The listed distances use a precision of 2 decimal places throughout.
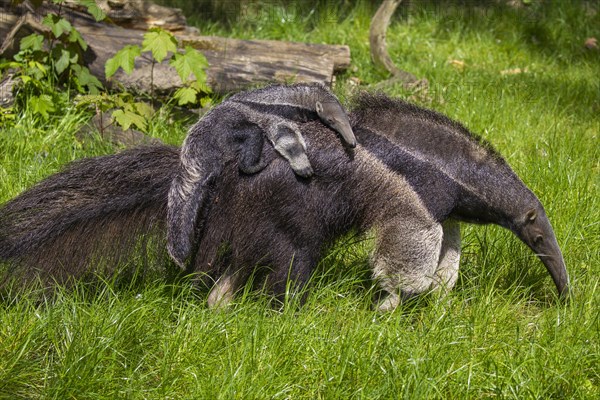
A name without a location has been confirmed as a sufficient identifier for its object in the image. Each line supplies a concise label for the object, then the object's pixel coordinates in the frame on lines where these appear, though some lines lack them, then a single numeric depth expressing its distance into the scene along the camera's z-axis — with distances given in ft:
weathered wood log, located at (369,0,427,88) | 57.16
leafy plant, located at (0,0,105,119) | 43.93
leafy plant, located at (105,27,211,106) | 42.63
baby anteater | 29.55
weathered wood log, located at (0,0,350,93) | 46.93
